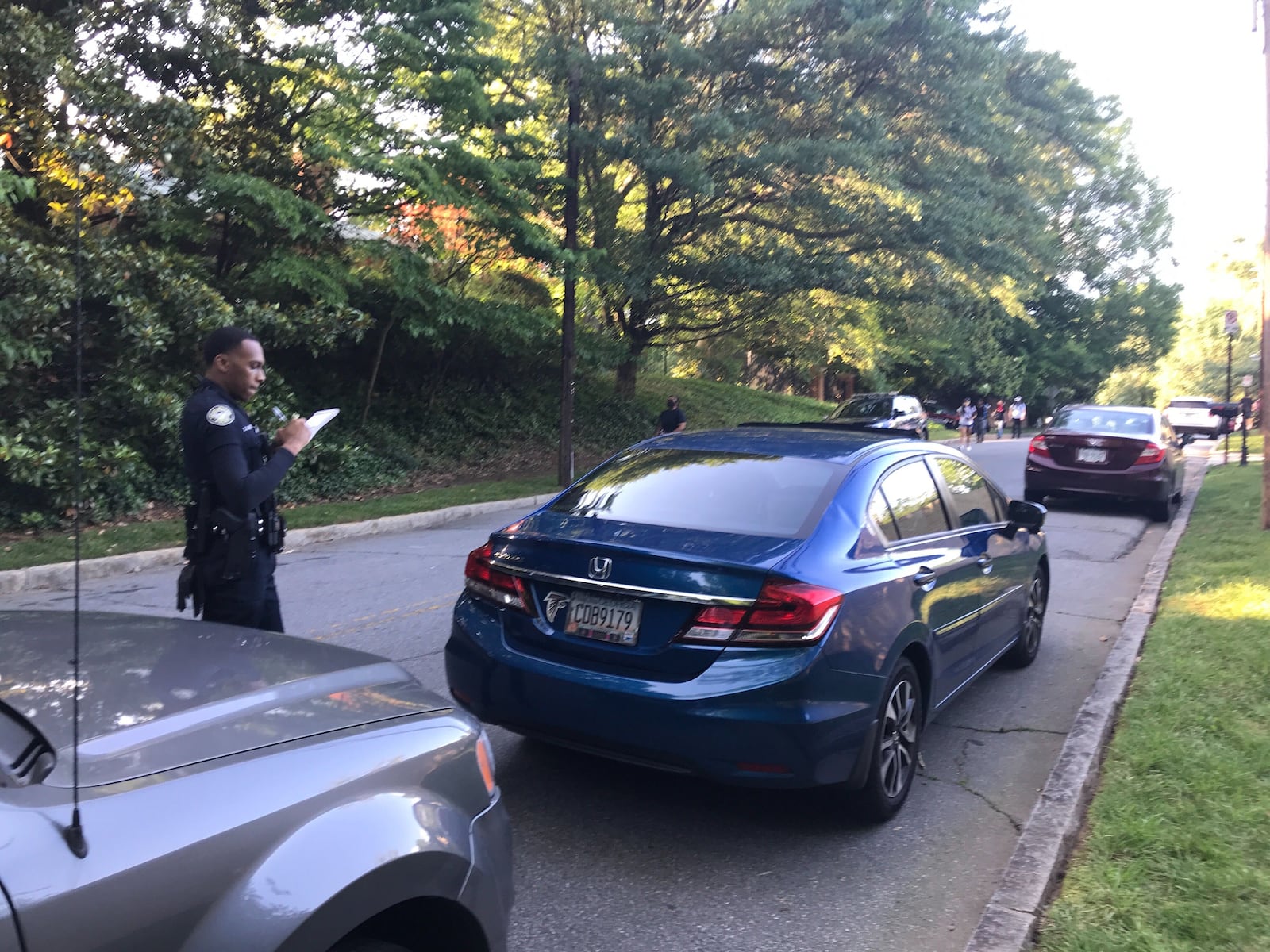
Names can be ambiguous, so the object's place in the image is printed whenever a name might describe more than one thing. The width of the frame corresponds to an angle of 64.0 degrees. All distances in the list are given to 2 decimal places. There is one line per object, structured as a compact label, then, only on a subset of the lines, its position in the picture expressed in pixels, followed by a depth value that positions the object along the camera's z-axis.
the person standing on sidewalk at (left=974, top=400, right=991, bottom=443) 33.88
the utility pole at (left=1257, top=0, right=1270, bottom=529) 11.38
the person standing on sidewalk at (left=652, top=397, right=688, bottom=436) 18.88
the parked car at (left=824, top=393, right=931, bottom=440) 22.00
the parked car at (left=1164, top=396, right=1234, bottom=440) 38.74
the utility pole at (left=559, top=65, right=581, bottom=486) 17.02
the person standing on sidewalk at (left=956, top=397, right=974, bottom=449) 31.95
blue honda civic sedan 3.73
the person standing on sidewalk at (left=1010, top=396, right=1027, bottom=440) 40.90
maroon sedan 14.07
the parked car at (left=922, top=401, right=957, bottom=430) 44.07
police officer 3.70
